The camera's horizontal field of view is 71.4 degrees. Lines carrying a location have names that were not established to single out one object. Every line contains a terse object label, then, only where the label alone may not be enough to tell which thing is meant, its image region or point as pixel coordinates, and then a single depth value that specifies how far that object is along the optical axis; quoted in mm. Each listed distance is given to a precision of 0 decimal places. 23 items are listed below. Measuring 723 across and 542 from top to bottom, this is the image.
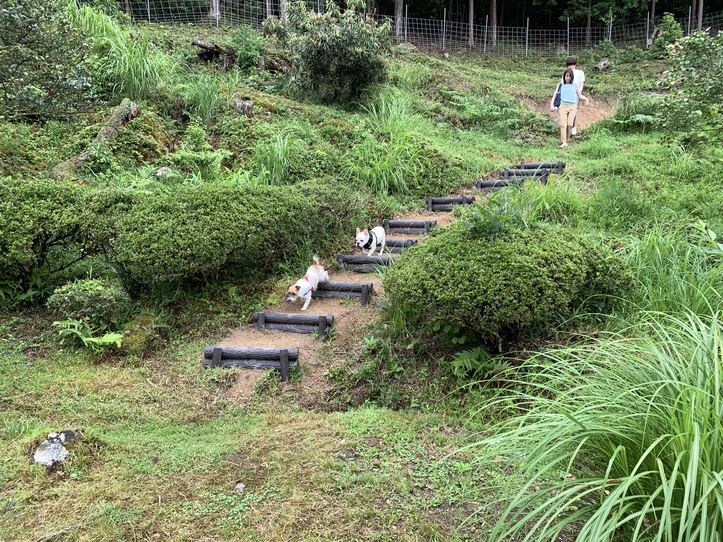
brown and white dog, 4844
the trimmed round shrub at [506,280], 3402
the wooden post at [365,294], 4969
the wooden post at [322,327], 4531
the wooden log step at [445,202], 7387
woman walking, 9430
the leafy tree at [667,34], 17125
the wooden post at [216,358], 4168
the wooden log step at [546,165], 8094
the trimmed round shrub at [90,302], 4344
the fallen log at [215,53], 11039
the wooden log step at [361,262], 5625
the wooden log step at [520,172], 8106
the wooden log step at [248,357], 4137
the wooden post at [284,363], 4062
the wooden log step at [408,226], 6508
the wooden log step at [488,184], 7852
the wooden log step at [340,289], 5117
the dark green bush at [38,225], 4516
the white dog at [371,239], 5613
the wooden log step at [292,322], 4582
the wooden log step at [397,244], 5973
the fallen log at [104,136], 6067
